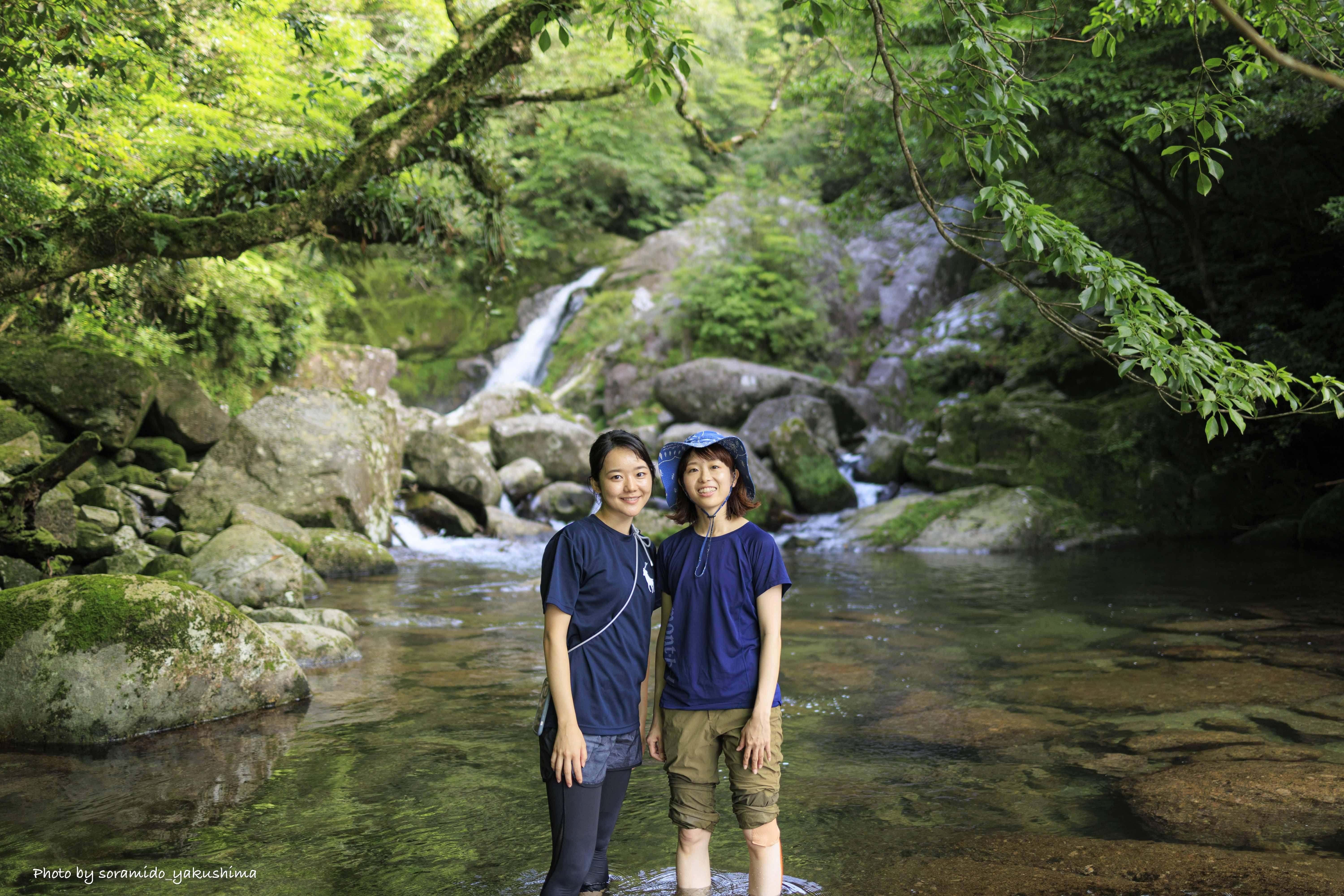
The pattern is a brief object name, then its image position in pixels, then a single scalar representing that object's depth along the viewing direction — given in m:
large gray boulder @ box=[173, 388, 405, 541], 10.68
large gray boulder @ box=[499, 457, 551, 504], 15.95
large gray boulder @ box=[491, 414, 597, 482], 16.69
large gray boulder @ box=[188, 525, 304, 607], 7.66
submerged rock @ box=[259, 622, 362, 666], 6.62
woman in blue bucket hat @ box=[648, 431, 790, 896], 2.81
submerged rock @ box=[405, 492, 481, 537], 14.14
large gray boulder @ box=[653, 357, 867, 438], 19.45
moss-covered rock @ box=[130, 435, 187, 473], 11.62
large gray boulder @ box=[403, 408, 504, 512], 14.62
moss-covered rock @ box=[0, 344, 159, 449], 10.20
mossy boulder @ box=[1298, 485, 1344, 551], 11.91
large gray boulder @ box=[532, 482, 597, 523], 15.67
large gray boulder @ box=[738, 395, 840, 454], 17.94
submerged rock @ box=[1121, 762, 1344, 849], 3.55
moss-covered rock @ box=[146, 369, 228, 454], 11.95
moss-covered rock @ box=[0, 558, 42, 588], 6.30
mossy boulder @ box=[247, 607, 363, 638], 7.02
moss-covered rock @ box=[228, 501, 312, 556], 9.64
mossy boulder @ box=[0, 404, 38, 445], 9.03
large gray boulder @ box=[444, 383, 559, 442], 18.61
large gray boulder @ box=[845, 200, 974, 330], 23.23
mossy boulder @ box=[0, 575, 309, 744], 4.73
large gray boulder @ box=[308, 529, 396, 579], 10.57
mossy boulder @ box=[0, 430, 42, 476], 8.23
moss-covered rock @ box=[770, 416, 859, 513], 16.11
